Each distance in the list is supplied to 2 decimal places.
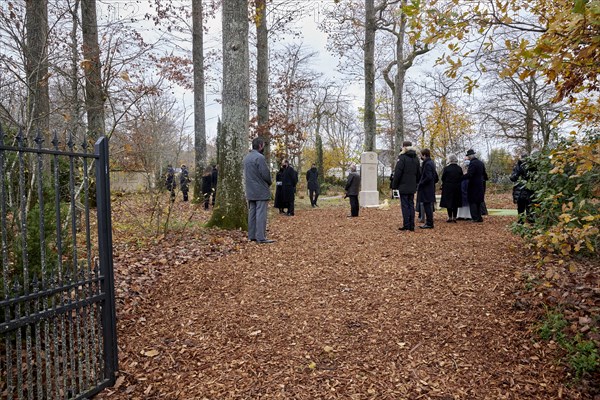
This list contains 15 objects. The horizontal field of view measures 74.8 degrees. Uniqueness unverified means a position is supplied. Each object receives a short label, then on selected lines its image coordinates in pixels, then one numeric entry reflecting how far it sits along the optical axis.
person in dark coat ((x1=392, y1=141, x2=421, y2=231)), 8.64
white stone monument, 15.40
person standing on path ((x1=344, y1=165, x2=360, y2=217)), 11.22
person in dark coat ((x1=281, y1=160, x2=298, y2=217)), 12.42
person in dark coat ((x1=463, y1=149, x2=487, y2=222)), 9.76
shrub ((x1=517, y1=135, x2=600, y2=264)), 5.08
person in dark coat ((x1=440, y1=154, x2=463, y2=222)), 9.84
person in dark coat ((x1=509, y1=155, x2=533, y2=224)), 8.54
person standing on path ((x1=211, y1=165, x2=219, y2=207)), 14.74
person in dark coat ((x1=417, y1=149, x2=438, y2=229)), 9.04
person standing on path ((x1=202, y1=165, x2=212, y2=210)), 14.31
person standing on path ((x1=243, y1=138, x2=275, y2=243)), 7.13
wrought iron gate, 2.32
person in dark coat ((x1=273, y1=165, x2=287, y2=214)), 12.65
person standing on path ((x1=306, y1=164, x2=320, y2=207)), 16.75
